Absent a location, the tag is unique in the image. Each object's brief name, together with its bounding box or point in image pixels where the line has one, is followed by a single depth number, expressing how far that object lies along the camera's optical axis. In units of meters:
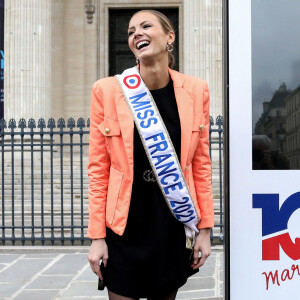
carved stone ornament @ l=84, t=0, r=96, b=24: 17.98
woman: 2.34
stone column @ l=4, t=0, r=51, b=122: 14.76
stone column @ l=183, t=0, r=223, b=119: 14.73
